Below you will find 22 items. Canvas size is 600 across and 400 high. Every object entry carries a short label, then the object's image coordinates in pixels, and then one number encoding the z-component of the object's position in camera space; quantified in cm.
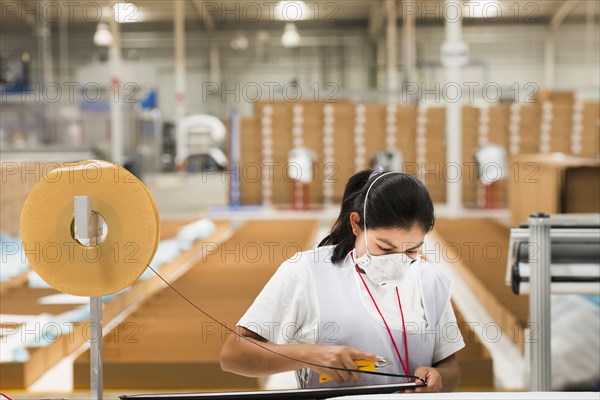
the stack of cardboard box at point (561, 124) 1209
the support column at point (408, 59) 1267
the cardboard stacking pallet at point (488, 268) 405
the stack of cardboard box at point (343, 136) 1202
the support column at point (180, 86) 1604
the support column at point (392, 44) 1604
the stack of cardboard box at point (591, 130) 1207
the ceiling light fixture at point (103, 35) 1621
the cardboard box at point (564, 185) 481
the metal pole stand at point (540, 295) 237
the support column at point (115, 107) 1116
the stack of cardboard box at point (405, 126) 1204
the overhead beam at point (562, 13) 1881
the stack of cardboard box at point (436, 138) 1202
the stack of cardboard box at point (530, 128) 1204
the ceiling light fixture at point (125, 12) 317
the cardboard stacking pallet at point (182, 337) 287
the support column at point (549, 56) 2225
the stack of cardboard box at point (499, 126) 1204
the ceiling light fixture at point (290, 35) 1641
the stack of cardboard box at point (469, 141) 1195
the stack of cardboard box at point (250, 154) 1195
